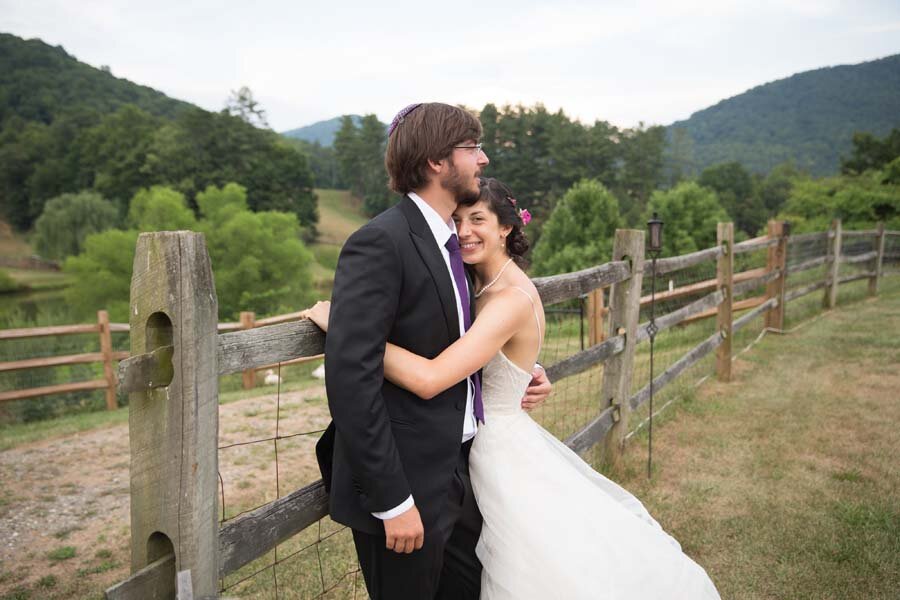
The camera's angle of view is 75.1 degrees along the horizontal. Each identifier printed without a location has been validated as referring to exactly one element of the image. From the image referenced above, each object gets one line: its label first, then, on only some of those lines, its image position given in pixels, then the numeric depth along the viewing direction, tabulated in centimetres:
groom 153
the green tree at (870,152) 4466
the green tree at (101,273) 3028
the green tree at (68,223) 4416
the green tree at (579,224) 3441
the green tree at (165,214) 3394
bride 201
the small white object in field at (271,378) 1254
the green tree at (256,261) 3194
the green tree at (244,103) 6531
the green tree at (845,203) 3156
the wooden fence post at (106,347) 948
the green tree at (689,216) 3744
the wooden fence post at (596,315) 1149
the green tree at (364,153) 8038
